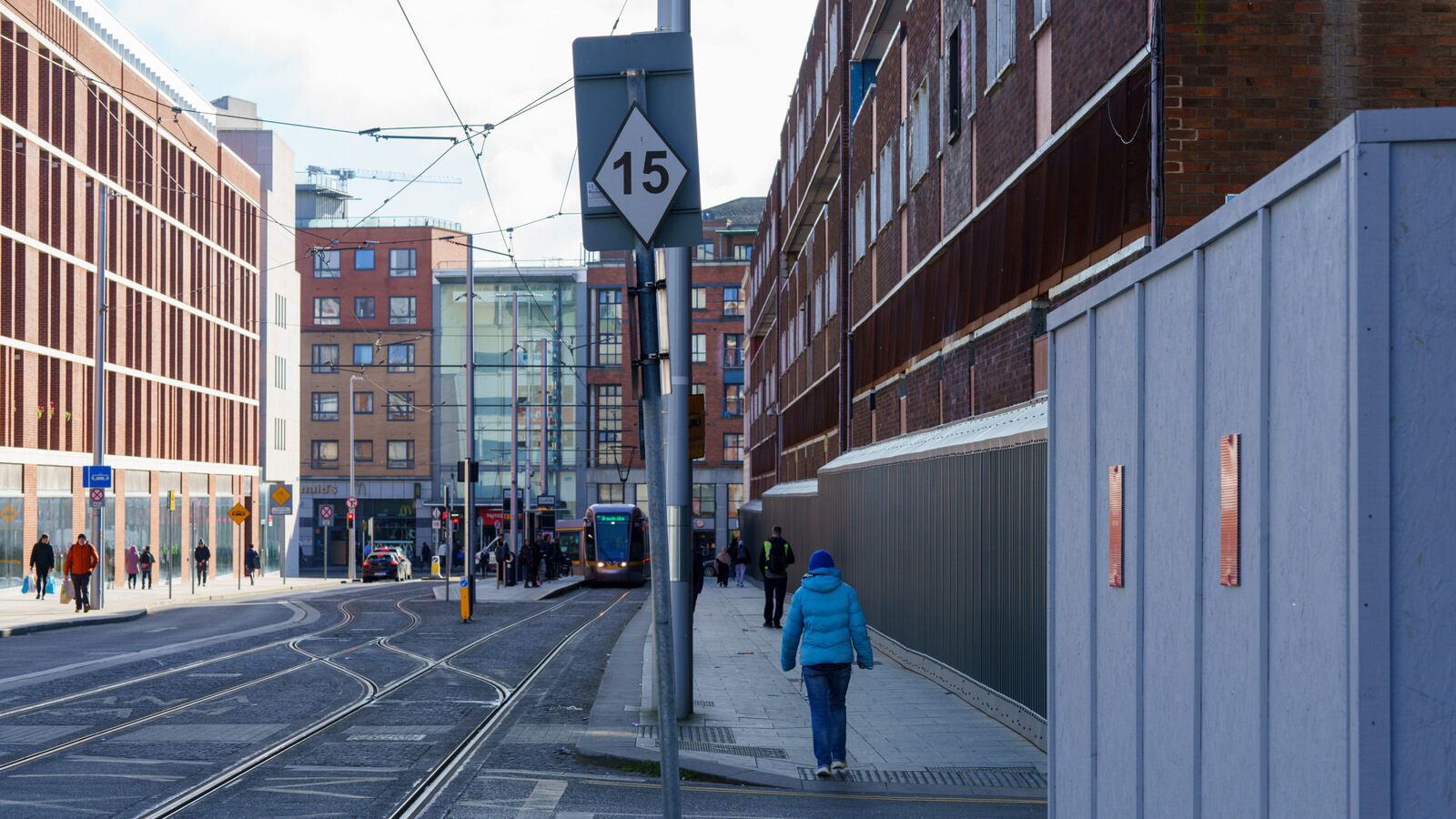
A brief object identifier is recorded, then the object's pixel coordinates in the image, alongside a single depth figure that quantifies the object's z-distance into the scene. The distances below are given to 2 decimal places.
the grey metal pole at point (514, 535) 53.90
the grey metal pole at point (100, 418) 36.50
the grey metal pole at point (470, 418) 34.16
